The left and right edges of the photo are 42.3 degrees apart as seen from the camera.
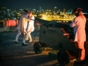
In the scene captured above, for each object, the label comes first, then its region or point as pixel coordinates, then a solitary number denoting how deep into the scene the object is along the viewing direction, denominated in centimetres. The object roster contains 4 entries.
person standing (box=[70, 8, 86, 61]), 390
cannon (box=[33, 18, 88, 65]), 392
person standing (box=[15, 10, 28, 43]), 619
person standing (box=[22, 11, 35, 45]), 639
